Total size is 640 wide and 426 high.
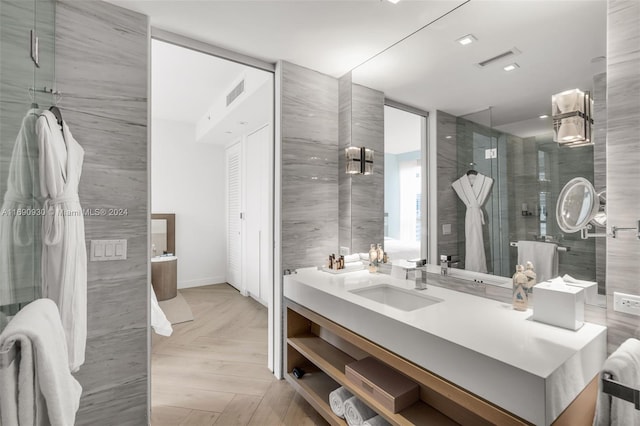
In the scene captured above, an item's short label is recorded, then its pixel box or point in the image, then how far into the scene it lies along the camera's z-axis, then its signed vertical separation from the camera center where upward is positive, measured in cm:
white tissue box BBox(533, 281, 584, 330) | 121 -38
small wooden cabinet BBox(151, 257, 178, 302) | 420 -91
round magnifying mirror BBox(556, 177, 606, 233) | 129 +3
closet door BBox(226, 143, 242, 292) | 480 -4
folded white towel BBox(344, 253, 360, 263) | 244 -36
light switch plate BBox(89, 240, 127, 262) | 169 -20
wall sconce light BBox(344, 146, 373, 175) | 246 +43
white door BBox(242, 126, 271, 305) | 404 -3
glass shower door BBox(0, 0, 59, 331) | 91 +24
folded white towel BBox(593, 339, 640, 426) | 90 -56
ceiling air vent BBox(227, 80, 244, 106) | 318 +133
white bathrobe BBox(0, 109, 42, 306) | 95 -3
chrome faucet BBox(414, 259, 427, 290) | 186 -39
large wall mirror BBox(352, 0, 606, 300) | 135 +52
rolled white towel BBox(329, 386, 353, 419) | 174 -108
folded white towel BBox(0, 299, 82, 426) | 77 -43
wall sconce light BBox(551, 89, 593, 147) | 133 +43
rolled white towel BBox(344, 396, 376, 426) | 163 -108
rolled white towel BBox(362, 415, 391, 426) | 157 -109
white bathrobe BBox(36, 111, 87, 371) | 130 -10
